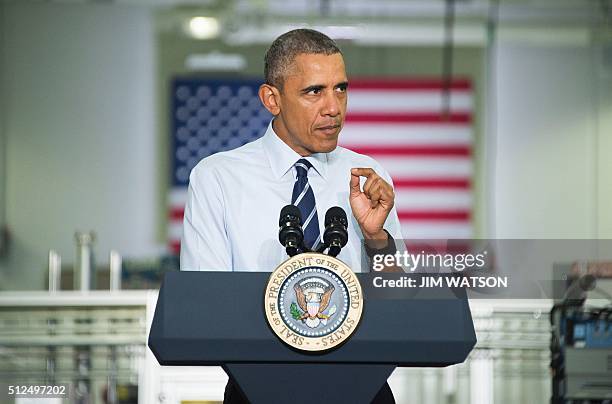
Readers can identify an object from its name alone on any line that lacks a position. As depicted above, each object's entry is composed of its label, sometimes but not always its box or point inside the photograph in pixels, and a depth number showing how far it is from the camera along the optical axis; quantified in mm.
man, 4052
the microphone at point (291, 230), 3695
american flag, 13560
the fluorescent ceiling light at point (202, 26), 13018
